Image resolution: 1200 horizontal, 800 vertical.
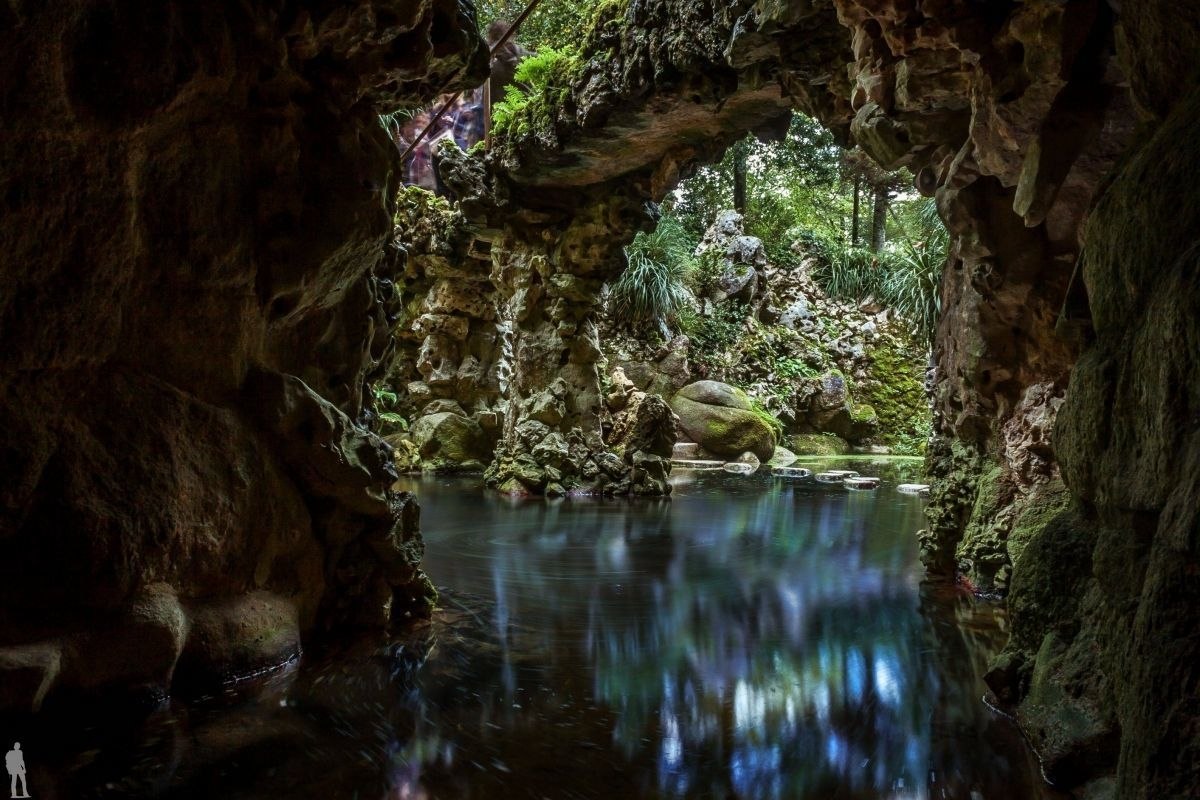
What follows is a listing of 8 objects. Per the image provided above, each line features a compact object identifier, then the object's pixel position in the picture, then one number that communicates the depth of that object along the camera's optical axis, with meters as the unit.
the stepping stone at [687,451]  15.18
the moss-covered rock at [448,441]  13.41
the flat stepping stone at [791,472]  12.94
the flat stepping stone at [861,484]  11.12
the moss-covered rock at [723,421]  14.98
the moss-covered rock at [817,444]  16.81
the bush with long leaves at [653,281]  16.33
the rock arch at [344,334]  1.94
